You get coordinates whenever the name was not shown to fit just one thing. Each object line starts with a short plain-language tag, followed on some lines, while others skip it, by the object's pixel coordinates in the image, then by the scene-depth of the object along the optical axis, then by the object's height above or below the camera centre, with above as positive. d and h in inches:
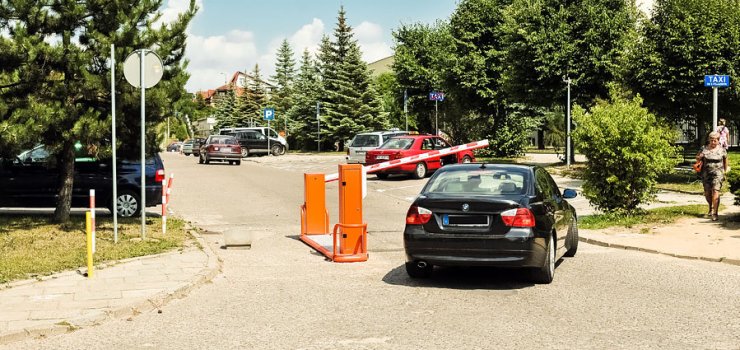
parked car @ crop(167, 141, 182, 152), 3577.3 +21.0
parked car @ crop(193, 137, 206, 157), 2395.4 +11.1
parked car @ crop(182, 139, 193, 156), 2690.7 +12.3
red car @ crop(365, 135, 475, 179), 1061.1 -0.8
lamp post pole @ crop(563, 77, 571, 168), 1182.8 +18.0
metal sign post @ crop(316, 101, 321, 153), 2324.1 +61.7
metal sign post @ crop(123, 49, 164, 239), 451.8 +48.5
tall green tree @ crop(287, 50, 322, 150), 2596.0 +126.2
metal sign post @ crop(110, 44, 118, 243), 443.4 +17.9
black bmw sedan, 323.0 -31.9
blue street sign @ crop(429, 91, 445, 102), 1612.9 +119.3
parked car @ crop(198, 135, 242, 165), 1610.5 +3.1
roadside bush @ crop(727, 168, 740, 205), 522.0 -21.1
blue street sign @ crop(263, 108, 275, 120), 1947.7 +98.8
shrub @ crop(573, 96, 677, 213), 552.1 -1.2
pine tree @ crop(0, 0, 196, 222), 449.1 +52.6
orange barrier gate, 412.8 -38.3
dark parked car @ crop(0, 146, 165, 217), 598.9 -24.3
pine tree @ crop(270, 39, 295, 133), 3641.7 +366.7
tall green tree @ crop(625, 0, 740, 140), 884.0 +110.8
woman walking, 552.9 -13.0
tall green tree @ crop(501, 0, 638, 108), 1227.2 +172.1
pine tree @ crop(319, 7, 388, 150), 2420.0 +161.9
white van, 2139.5 +54.5
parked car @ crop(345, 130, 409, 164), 1302.9 +14.4
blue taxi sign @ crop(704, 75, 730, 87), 626.5 +57.9
